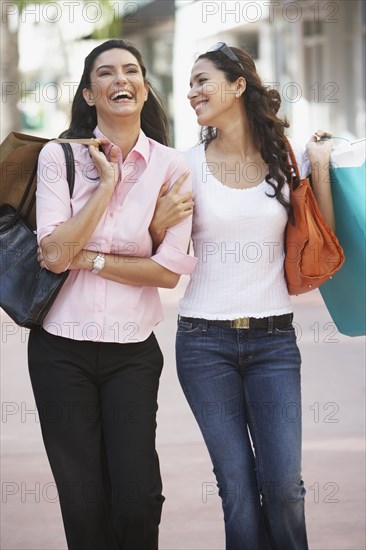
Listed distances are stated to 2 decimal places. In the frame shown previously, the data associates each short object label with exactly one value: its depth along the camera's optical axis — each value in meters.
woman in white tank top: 7.87
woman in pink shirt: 7.44
